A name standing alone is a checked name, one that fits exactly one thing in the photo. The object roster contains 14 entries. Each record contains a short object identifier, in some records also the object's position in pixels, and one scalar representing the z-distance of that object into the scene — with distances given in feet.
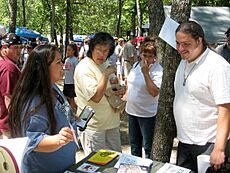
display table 5.71
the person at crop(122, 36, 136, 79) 32.80
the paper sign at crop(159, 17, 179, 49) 7.49
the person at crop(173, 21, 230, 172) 6.11
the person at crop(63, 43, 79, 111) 19.20
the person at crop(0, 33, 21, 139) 8.84
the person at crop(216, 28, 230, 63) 13.13
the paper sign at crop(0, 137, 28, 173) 4.60
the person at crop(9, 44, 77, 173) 5.43
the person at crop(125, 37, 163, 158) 9.62
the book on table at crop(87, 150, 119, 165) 6.04
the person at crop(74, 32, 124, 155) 8.45
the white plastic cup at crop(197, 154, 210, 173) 6.21
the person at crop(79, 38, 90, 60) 30.13
